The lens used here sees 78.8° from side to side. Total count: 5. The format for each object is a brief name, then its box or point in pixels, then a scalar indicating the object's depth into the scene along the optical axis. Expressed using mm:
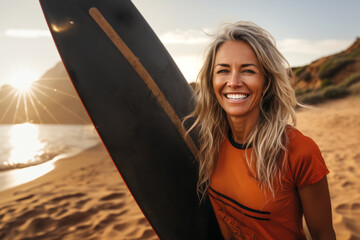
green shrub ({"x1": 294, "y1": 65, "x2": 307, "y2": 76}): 24906
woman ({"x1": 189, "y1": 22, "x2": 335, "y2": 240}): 1059
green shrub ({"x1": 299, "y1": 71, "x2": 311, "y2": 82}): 22281
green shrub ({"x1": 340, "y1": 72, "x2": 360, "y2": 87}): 13992
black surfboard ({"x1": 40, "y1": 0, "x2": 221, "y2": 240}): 1287
